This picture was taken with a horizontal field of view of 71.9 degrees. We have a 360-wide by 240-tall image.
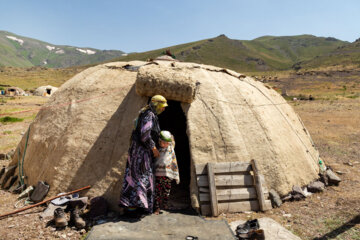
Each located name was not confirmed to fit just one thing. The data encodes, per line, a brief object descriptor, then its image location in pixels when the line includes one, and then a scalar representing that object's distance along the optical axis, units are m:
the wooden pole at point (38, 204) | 4.36
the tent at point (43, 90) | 35.77
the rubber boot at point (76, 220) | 4.11
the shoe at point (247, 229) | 3.76
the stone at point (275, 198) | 4.88
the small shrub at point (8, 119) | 17.12
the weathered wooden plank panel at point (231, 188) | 4.59
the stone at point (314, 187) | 5.60
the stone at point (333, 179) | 6.12
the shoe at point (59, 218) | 4.09
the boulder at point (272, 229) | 3.84
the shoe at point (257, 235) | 3.70
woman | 4.06
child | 4.24
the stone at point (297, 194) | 5.17
